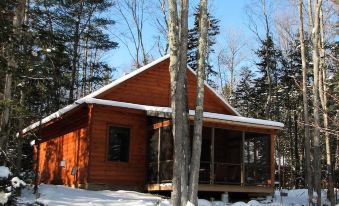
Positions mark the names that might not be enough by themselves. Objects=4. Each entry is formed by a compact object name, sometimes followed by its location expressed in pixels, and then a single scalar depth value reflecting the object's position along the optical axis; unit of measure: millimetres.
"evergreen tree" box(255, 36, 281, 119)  35119
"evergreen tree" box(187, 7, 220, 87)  34966
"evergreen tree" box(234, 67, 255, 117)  38125
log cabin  16938
